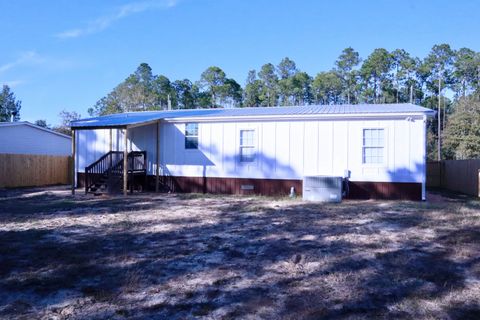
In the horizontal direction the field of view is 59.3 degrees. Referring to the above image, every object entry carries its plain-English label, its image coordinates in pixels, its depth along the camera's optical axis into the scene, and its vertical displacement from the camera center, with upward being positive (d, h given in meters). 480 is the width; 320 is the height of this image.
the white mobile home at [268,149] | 13.25 +0.38
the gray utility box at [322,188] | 12.59 -0.86
